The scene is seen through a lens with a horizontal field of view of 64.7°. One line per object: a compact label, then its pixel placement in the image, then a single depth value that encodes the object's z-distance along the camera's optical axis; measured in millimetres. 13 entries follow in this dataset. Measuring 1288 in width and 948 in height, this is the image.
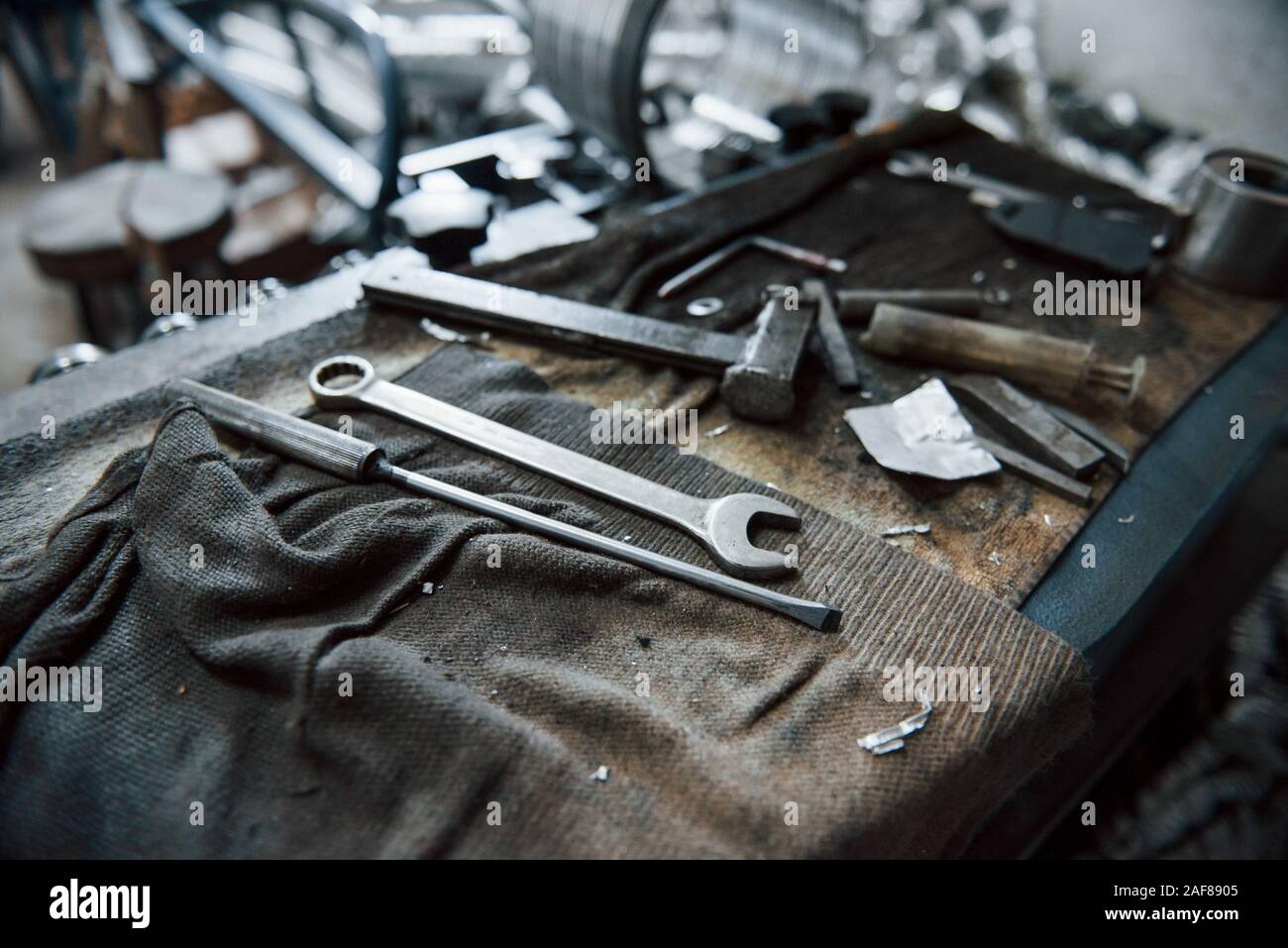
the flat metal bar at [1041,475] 470
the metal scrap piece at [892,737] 365
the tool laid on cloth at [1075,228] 612
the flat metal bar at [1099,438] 488
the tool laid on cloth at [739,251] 593
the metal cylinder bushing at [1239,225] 601
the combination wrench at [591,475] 422
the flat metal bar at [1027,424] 479
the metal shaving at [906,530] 451
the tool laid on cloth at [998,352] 516
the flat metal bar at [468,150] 708
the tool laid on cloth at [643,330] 496
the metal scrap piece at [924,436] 478
